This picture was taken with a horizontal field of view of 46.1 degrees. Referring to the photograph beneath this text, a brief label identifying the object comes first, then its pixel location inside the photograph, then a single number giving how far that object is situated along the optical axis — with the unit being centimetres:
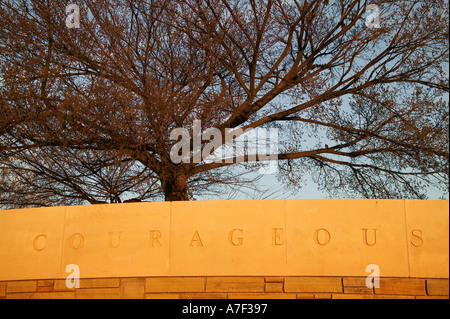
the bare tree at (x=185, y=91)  655
